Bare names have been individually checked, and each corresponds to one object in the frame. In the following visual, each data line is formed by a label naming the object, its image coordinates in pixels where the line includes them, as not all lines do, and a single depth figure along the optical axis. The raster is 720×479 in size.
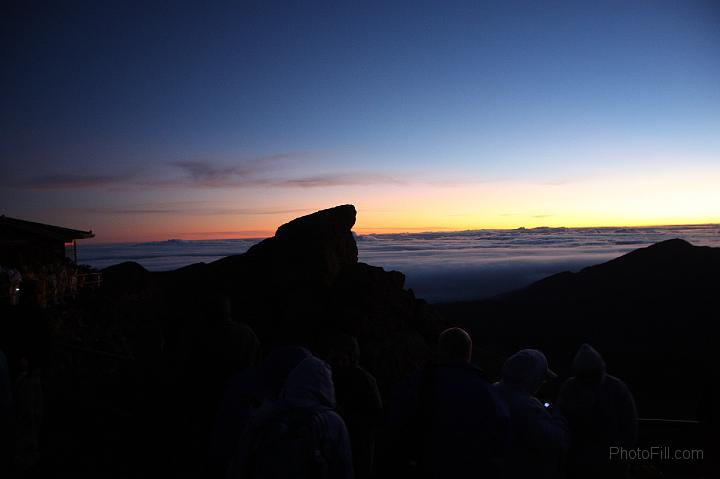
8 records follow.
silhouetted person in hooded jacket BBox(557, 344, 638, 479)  3.26
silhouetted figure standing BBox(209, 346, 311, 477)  2.99
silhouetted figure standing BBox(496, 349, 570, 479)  2.83
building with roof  15.05
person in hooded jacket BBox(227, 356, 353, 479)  2.42
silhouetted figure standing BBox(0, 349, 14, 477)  3.73
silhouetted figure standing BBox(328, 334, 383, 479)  3.56
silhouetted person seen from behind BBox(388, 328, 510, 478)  2.59
